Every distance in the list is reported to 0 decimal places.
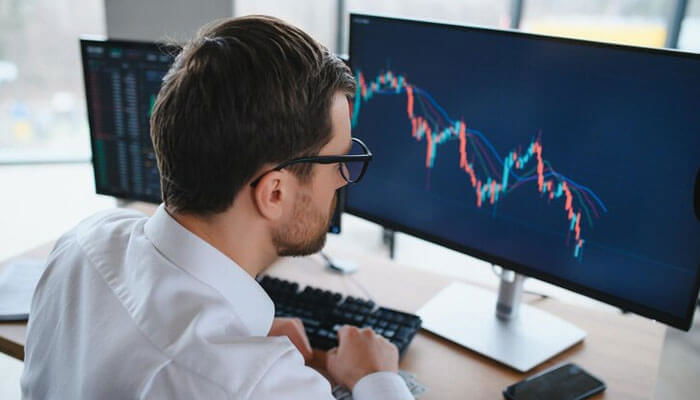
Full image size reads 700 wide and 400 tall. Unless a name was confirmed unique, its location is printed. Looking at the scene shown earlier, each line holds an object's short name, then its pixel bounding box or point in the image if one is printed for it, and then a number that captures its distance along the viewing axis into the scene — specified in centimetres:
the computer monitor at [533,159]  100
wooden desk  112
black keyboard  119
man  76
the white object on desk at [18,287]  126
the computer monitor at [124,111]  144
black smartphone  108
